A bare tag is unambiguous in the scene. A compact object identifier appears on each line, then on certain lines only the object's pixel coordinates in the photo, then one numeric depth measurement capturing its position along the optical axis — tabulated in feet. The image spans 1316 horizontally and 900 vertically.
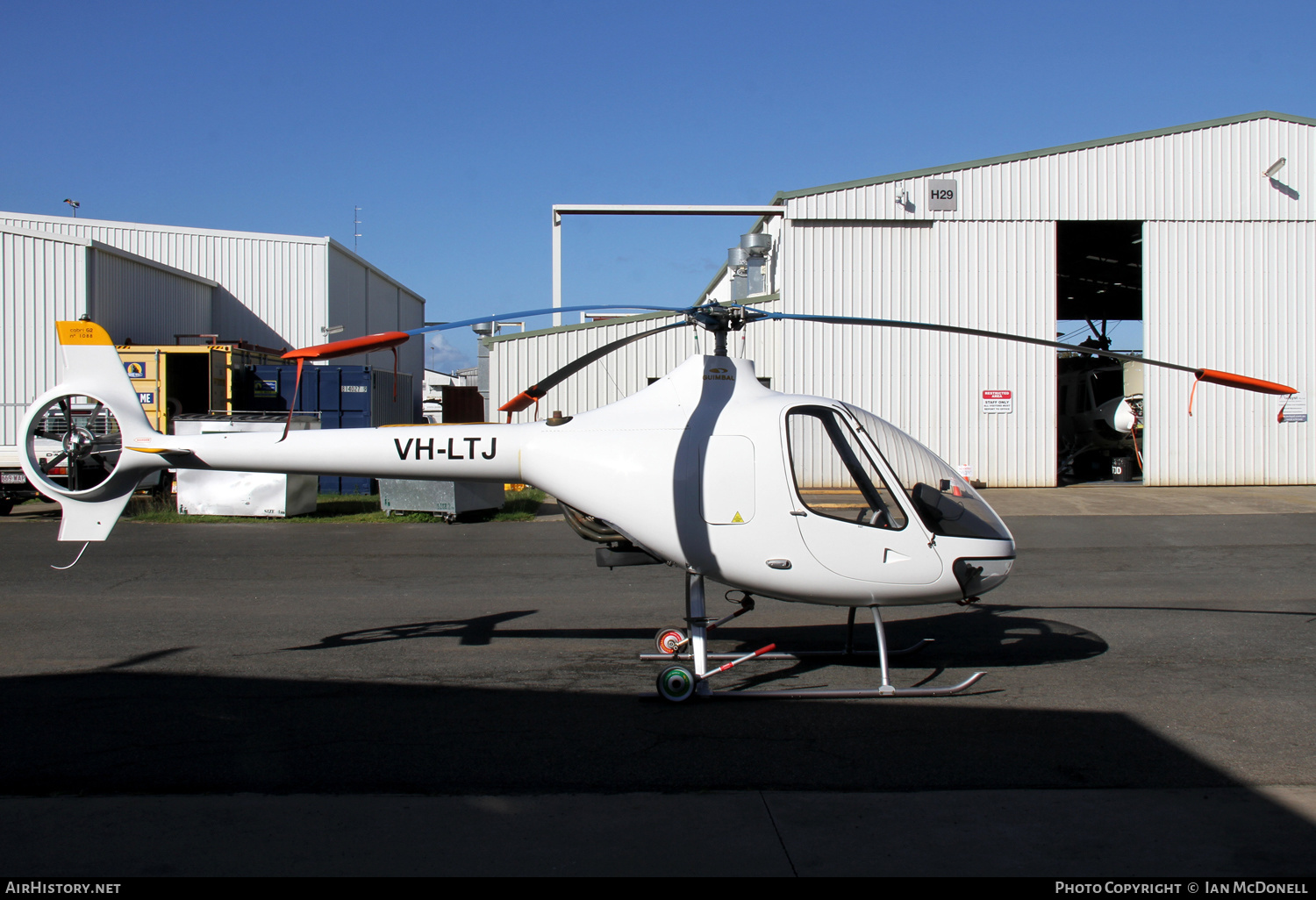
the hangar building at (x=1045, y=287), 65.72
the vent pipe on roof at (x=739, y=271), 77.00
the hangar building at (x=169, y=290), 62.85
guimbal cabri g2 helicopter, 20.21
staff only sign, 65.92
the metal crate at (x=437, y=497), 52.21
